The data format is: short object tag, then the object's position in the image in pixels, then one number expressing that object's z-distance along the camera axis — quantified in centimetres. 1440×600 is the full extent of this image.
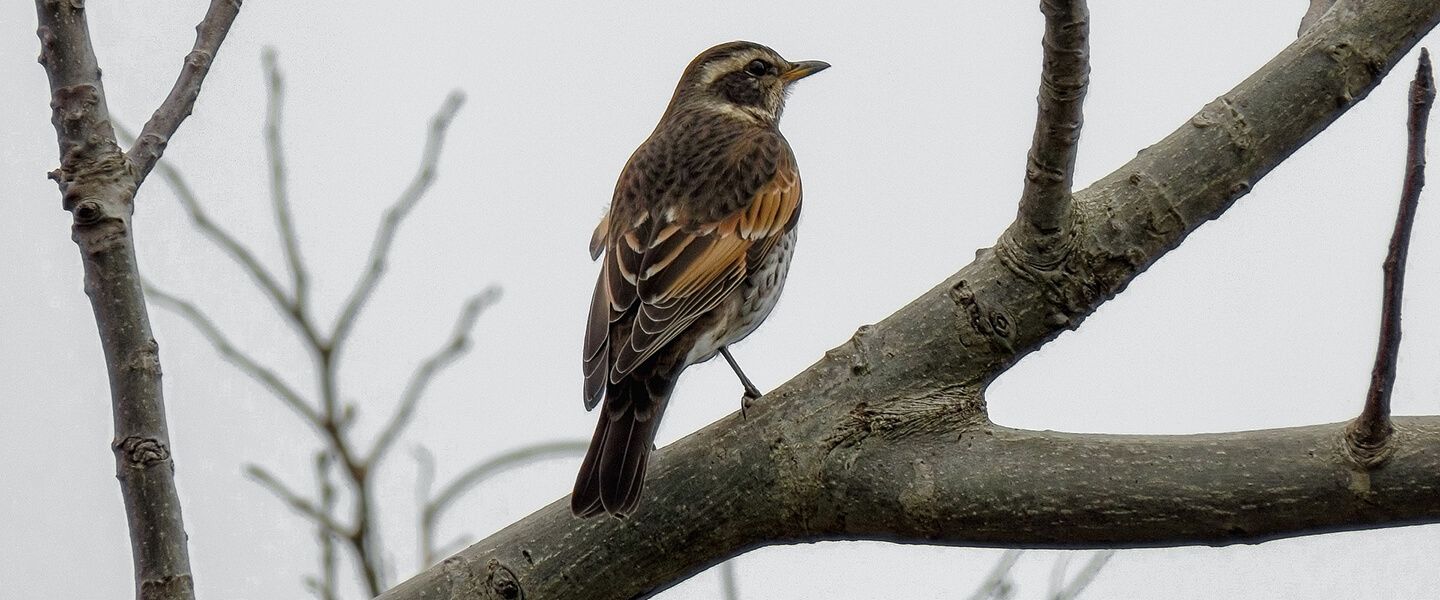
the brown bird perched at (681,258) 1029
